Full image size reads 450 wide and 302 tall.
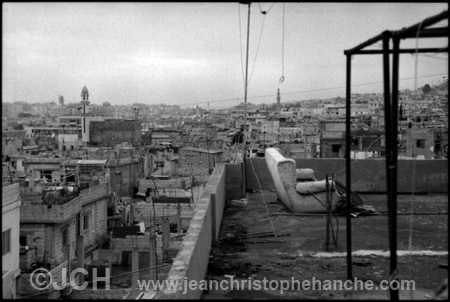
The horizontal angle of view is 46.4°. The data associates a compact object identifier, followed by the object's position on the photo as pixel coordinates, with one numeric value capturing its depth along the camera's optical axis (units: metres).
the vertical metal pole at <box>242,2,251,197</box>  9.99
